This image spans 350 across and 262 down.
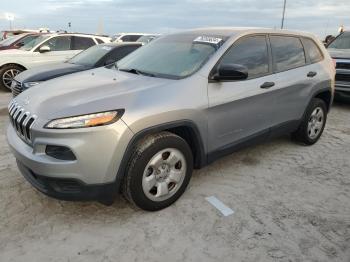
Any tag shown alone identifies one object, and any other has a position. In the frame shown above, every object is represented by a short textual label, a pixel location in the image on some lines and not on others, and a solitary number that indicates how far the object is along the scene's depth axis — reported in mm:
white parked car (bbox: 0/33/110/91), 9906
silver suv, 2924
